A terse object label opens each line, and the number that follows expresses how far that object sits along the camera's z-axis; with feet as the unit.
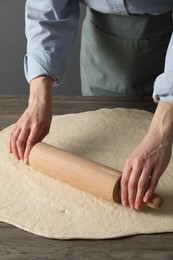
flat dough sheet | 3.77
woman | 3.83
